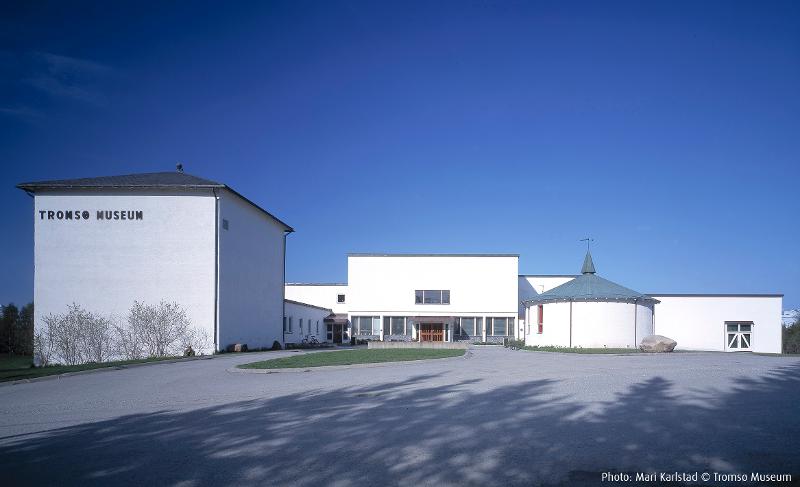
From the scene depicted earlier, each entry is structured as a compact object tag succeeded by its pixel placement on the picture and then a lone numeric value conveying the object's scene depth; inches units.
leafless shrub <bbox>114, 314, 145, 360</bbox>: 1173.1
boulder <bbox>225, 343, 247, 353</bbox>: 1245.1
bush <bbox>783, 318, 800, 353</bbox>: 2435.8
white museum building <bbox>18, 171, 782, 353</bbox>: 1200.2
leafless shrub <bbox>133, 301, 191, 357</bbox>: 1166.3
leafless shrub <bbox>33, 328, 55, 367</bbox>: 1168.8
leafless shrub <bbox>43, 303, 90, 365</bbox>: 1161.4
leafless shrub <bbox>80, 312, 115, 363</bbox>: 1167.0
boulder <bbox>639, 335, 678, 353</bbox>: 1085.8
